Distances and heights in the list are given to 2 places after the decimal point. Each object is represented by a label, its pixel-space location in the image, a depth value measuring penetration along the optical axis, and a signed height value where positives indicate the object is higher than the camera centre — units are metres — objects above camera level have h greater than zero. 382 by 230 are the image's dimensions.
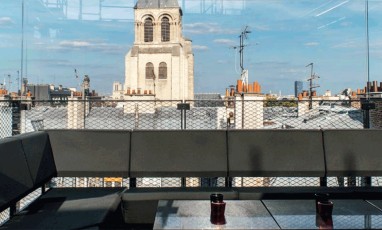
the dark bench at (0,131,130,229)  2.21 -0.43
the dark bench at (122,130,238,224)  3.20 -0.31
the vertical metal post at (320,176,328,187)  3.43 -0.58
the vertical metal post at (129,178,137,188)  3.40 -0.60
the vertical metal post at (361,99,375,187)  4.23 +0.11
